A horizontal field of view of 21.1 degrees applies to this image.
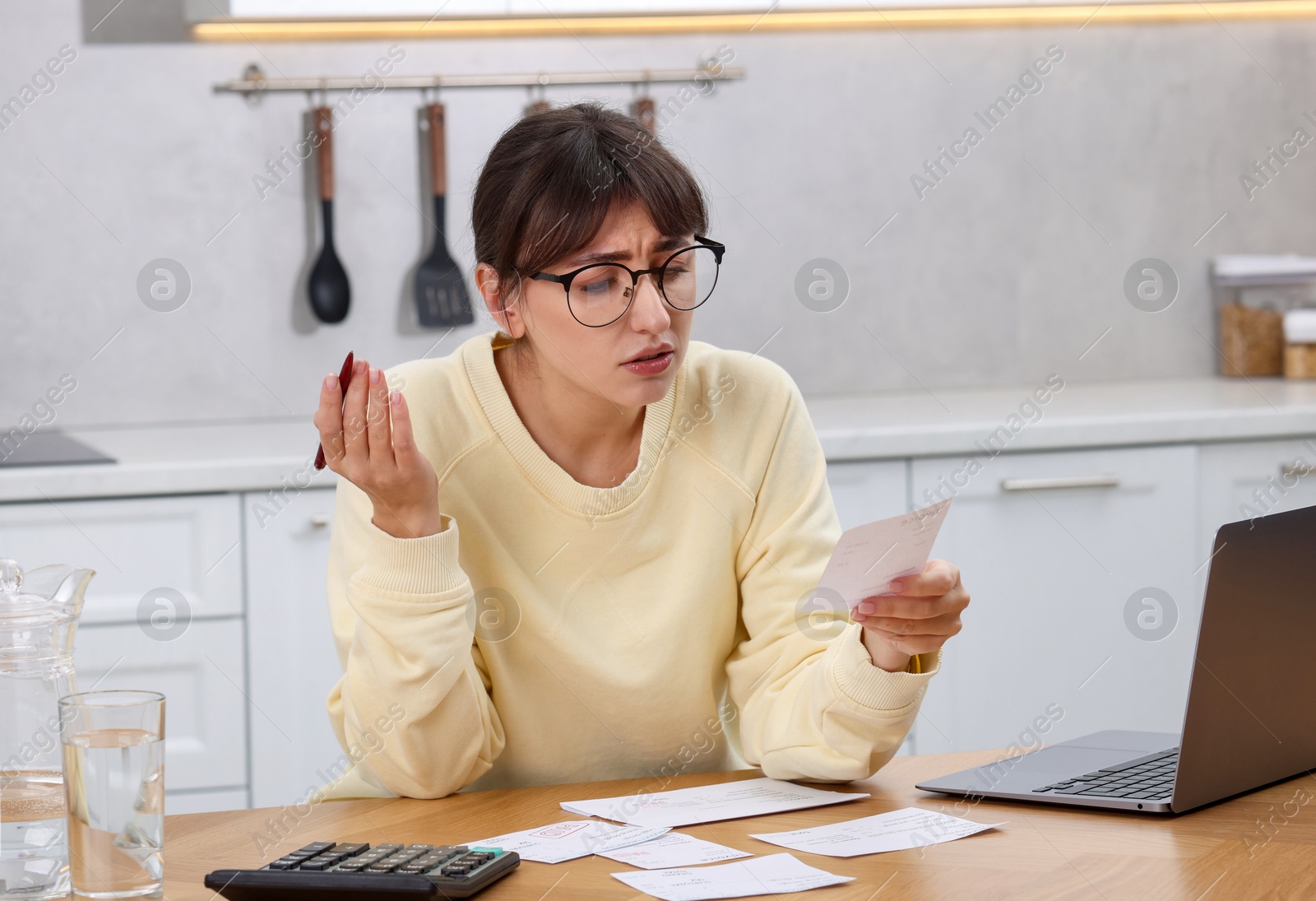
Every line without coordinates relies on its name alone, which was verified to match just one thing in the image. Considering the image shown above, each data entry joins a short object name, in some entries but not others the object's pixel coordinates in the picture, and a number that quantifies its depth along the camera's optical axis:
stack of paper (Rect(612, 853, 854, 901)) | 3.53
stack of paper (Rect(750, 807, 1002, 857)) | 3.90
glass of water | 3.19
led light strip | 5.99
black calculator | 3.36
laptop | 3.92
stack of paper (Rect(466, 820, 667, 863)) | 3.87
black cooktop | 5.49
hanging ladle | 6.00
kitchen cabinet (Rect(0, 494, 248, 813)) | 5.45
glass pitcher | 3.33
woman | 4.62
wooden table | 3.56
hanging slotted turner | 6.02
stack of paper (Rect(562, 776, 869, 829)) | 4.19
